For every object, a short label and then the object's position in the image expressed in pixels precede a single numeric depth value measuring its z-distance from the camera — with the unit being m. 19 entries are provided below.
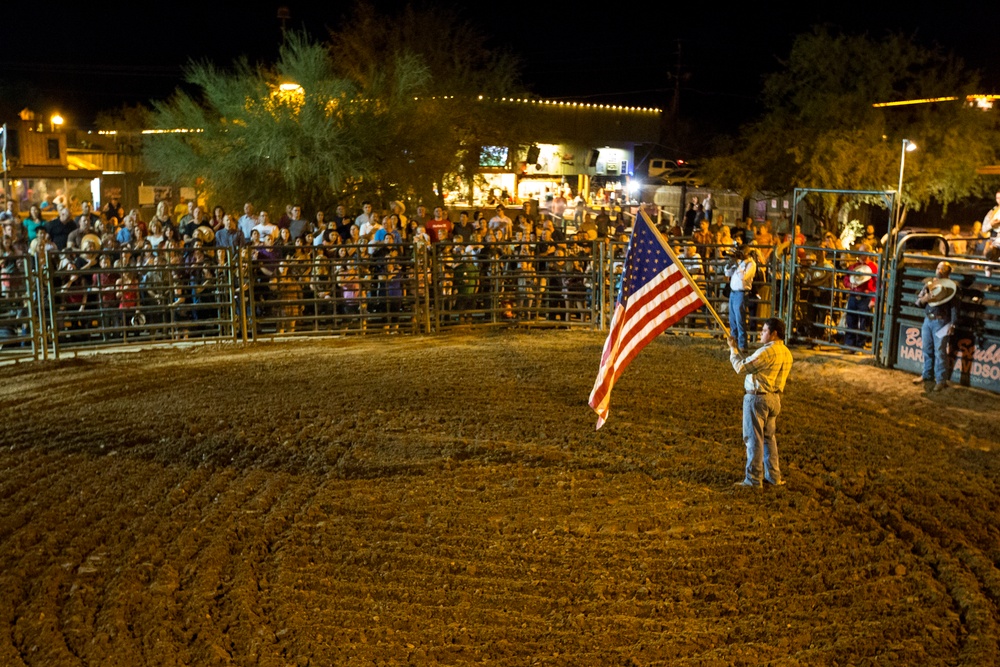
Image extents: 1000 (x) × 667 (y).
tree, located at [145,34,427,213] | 21.44
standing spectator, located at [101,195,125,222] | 19.81
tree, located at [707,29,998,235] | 34.06
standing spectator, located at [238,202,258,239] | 17.75
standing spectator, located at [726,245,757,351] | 14.95
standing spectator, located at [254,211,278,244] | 16.89
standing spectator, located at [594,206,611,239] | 21.32
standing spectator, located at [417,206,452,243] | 18.58
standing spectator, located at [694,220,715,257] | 17.25
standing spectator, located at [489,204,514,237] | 18.75
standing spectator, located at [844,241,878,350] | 14.72
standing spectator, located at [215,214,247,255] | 16.48
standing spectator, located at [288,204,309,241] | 17.81
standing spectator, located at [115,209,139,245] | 16.45
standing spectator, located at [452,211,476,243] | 19.17
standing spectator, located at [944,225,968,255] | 17.94
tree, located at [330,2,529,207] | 24.27
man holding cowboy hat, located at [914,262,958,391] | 12.35
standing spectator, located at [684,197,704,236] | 27.25
